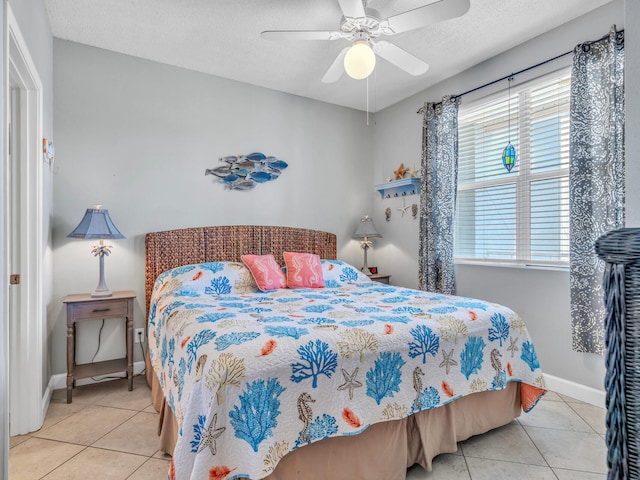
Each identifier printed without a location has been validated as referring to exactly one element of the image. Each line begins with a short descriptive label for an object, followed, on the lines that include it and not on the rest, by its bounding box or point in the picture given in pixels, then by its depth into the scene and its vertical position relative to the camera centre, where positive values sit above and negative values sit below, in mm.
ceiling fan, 2012 +1264
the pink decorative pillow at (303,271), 3195 -273
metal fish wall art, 3604 +690
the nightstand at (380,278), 4059 -420
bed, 1351 -621
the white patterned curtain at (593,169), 2389 +467
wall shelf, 3930 +580
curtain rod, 2545 +1354
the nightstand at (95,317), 2625 -562
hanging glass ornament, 3061 +682
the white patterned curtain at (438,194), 3502 +437
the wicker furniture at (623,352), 414 -128
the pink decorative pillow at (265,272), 3062 -270
